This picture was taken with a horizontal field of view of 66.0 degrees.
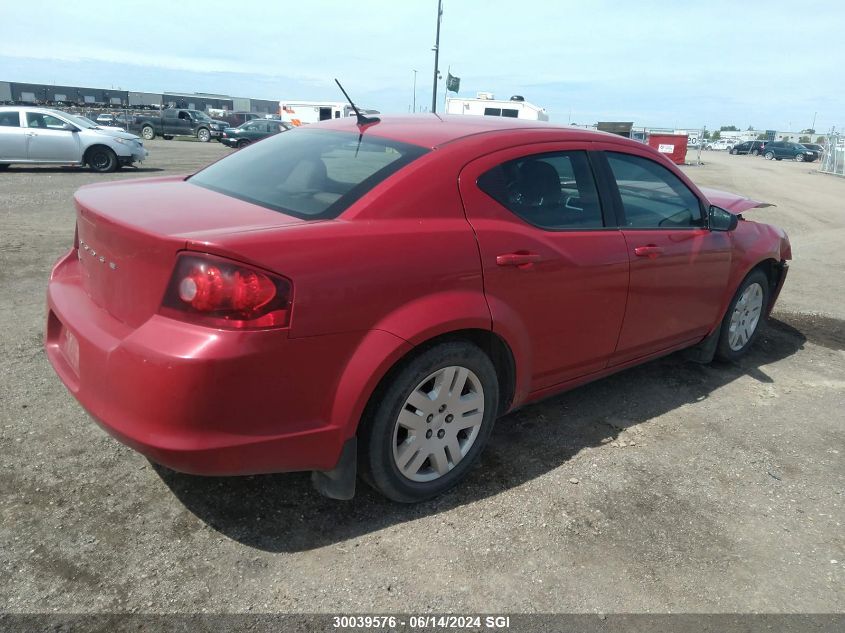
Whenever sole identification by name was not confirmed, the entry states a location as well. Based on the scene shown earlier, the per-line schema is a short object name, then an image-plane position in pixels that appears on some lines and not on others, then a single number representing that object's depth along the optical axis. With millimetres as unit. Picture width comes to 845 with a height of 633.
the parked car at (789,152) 51656
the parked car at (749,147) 58653
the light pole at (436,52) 27984
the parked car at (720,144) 75100
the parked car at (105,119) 34975
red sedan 2203
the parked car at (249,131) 31125
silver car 15539
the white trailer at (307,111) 37669
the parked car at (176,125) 36844
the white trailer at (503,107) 31175
